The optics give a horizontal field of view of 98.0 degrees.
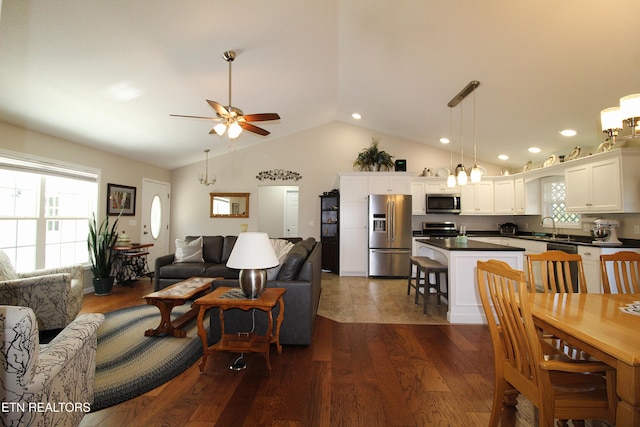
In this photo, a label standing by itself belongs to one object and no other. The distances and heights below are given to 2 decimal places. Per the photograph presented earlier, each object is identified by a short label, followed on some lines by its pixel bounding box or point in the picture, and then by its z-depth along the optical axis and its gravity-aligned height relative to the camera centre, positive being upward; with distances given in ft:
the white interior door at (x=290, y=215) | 25.99 +0.64
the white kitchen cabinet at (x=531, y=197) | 18.07 +1.71
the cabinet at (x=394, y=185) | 19.01 +2.56
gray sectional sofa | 8.51 -2.74
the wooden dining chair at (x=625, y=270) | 6.77 -1.14
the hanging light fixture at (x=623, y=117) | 4.93 +2.01
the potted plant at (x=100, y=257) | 14.18 -1.91
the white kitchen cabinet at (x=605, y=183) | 11.52 +1.82
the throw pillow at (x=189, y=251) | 14.71 -1.60
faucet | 16.13 -0.39
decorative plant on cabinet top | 19.39 +4.41
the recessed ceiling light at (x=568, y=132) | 13.14 +4.38
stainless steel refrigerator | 18.24 -0.76
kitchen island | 10.59 -2.09
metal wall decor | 22.07 +3.71
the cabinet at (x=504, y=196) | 18.90 +1.86
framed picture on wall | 16.12 +1.29
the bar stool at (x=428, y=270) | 11.34 -1.95
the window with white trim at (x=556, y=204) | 15.91 +1.23
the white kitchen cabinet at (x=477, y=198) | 19.42 +1.75
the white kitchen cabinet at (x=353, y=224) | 18.95 -0.12
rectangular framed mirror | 22.22 +1.32
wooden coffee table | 8.90 -2.71
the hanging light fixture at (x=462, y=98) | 11.11 +5.81
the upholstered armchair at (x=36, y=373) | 3.80 -2.27
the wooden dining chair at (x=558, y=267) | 6.71 -1.06
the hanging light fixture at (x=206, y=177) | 20.78 +3.43
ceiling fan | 9.49 +3.69
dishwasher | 12.89 -1.24
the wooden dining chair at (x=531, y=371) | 4.03 -2.40
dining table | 3.47 -1.60
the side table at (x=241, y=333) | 7.11 -2.76
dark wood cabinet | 20.16 -0.60
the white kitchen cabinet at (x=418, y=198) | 19.77 +1.75
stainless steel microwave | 19.33 +1.38
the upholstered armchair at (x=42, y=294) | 8.52 -2.34
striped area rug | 6.33 -3.80
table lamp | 7.19 -1.02
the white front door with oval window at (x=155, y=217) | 19.26 +0.31
